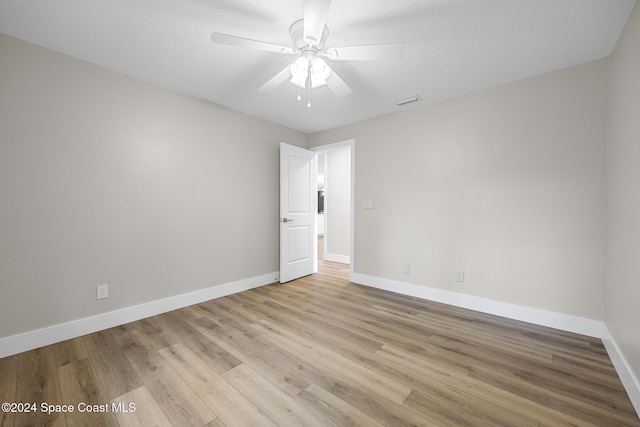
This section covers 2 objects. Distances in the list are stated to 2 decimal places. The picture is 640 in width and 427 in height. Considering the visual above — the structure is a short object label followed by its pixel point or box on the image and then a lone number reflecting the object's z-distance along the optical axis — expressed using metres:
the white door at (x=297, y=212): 3.77
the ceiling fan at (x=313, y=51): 1.43
